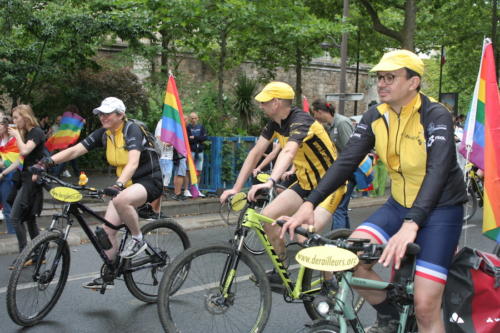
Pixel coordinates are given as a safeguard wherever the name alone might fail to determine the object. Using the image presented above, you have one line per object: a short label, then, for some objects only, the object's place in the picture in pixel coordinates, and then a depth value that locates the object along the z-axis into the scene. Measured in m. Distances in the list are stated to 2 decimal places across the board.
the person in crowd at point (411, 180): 3.32
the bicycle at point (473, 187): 11.09
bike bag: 3.11
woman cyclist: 5.32
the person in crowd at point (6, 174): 8.16
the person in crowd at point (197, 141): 12.90
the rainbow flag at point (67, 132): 10.79
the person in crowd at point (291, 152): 5.06
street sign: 14.28
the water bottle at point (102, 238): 5.28
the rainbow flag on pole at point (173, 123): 9.17
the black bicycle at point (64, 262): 4.72
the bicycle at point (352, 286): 2.96
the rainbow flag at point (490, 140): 5.09
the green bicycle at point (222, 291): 3.90
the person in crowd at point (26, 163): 6.91
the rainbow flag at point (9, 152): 8.20
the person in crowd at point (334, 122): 8.56
